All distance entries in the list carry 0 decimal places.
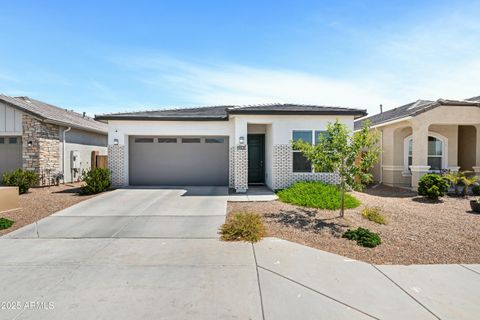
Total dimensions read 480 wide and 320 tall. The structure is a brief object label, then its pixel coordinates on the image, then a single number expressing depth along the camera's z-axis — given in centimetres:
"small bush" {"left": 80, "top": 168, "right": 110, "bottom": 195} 1071
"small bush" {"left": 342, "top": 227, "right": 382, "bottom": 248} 541
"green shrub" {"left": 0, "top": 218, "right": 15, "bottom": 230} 653
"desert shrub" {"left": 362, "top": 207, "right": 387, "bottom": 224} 709
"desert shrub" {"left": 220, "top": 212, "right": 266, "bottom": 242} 568
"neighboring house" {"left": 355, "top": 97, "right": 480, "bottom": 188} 1185
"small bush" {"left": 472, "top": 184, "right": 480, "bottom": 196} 1127
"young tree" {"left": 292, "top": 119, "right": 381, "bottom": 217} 686
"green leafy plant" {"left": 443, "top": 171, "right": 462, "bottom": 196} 1074
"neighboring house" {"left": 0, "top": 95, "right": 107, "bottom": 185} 1298
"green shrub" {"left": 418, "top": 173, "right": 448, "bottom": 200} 999
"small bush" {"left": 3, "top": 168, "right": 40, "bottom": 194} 1120
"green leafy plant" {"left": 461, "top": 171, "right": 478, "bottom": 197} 1055
